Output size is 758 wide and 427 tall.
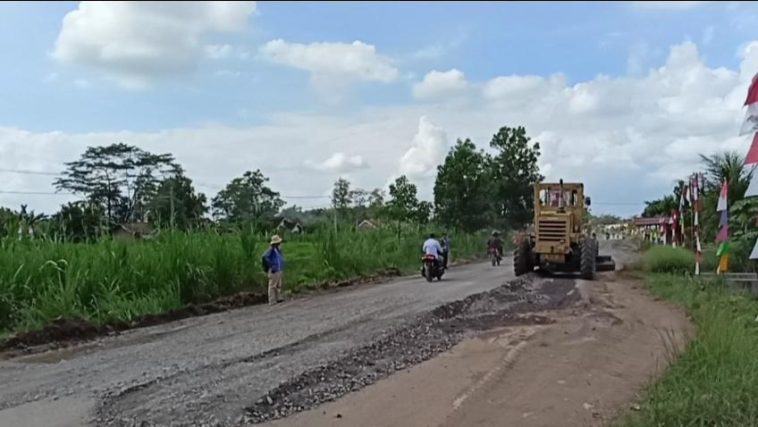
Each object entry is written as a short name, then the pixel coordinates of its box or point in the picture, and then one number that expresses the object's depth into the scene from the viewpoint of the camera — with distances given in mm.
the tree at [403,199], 56594
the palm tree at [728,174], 25709
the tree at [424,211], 57094
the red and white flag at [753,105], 9977
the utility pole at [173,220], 20444
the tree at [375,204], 57750
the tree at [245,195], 49706
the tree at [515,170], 59188
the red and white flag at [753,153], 9617
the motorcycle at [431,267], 26186
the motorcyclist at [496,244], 38812
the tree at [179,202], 21216
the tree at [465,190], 55906
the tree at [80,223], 18094
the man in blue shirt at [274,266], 19453
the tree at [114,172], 58750
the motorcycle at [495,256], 38281
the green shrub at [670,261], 25528
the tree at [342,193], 66344
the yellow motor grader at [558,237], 25453
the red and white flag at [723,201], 17561
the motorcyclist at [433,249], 26484
